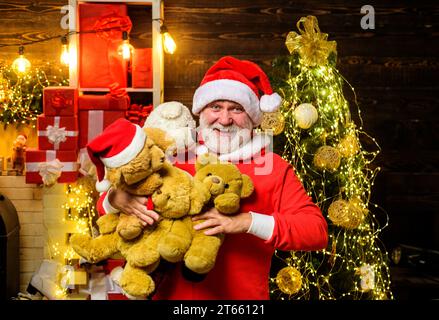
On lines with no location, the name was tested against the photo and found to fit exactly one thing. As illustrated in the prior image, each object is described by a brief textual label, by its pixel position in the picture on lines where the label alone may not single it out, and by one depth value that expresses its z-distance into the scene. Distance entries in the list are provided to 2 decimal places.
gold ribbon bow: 2.92
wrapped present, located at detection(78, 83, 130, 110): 3.28
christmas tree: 2.92
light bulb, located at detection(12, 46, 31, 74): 3.34
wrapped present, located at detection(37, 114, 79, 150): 3.20
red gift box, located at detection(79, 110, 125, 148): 3.30
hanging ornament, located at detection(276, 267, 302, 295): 2.94
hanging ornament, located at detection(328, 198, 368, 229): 2.89
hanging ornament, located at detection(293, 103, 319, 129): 2.89
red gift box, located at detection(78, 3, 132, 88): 3.34
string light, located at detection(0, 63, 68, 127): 3.41
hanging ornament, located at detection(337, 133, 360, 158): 2.96
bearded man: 1.54
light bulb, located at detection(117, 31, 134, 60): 3.22
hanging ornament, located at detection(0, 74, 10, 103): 3.38
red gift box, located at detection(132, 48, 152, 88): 3.40
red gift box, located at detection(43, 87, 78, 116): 3.19
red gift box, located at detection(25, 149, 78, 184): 3.21
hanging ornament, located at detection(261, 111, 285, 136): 2.92
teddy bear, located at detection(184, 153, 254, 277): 1.45
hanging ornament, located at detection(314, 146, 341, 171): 2.89
